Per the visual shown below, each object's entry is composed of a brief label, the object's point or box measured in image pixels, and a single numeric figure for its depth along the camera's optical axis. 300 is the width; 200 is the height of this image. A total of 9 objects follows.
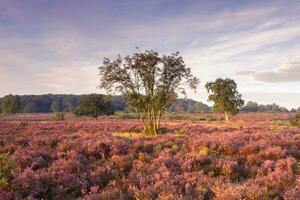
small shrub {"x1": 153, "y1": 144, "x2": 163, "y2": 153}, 12.77
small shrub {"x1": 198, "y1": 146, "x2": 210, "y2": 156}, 11.48
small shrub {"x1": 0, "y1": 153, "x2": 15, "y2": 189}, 6.71
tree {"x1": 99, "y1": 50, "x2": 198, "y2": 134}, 27.81
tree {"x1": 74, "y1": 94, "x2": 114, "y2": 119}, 65.64
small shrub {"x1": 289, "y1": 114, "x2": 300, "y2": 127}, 39.04
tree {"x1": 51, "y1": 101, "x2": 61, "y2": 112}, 178.54
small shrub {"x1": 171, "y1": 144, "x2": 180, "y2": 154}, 12.35
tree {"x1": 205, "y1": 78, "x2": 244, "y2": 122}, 59.81
